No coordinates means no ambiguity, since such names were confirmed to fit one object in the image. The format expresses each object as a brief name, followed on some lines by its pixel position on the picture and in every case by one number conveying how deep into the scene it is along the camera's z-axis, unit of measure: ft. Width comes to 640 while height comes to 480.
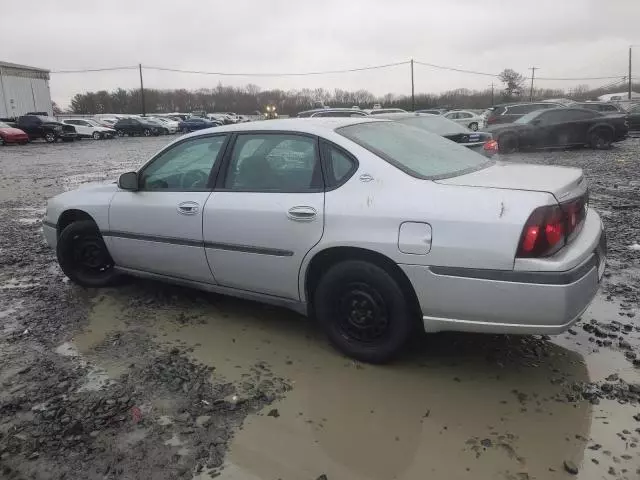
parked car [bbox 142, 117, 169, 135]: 134.51
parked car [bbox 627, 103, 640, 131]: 71.10
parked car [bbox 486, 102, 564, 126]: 74.54
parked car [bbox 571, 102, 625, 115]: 62.80
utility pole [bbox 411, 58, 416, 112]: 183.46
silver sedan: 9.27
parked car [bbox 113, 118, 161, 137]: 132.67
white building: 161.79
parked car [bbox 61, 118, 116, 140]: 120.06
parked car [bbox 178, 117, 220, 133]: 142.10
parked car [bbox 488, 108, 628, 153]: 54.24
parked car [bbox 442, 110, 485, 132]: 89.25
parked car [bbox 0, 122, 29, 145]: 96.48
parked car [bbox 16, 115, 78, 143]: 105.50
